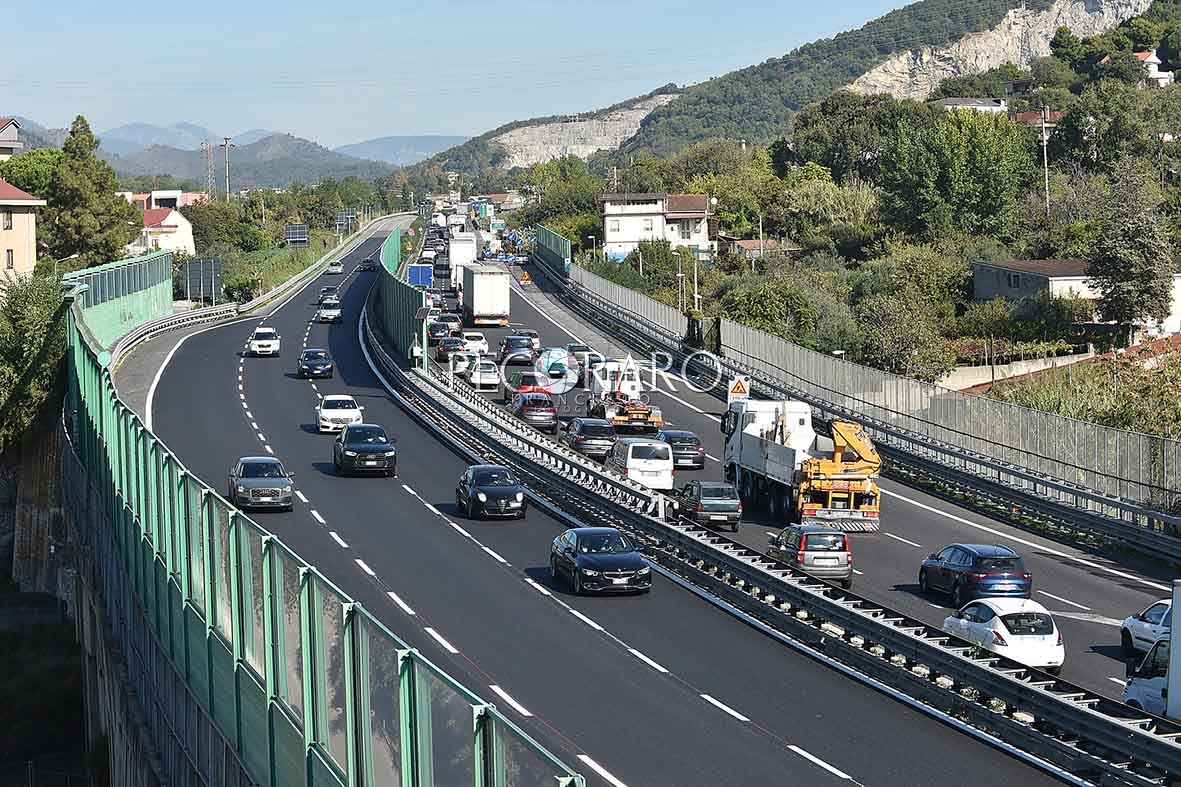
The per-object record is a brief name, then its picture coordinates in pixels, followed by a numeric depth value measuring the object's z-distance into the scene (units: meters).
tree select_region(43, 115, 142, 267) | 119.44
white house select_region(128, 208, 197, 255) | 180.56
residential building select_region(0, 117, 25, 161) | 148.12
